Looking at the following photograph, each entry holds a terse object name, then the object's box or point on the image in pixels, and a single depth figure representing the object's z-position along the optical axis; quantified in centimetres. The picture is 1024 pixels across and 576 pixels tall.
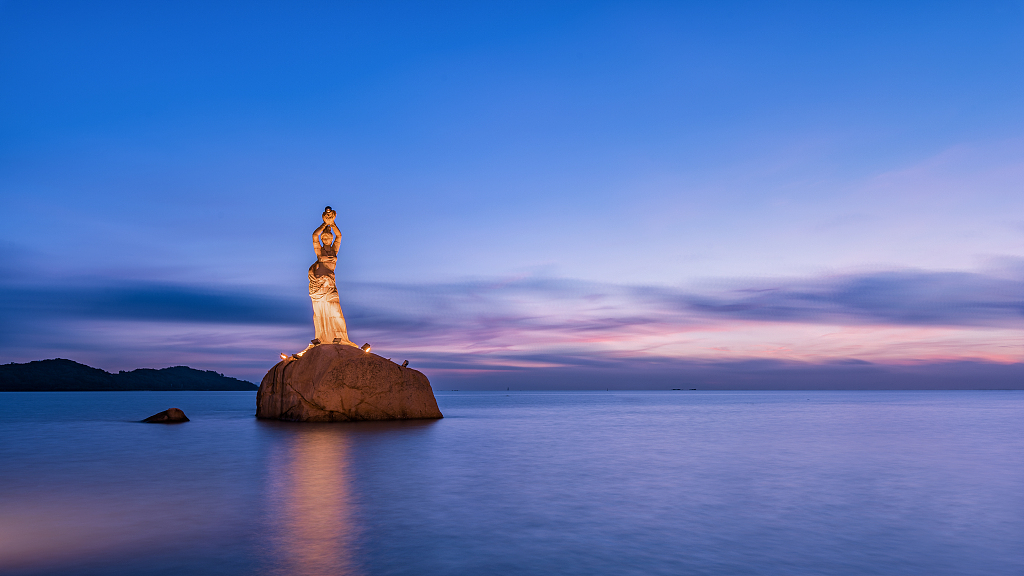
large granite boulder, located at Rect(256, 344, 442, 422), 3116
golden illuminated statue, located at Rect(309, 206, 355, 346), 3228
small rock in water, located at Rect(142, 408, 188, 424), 3719
